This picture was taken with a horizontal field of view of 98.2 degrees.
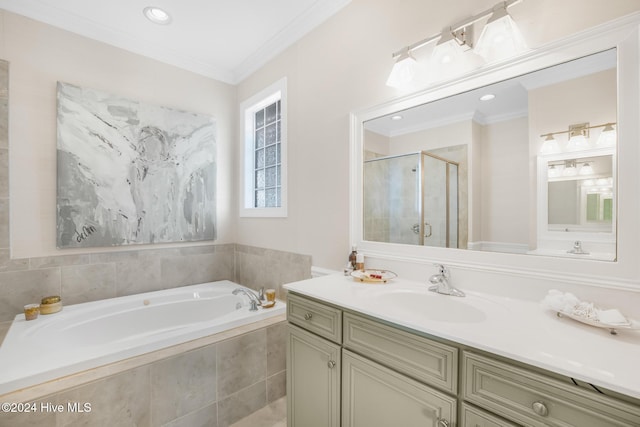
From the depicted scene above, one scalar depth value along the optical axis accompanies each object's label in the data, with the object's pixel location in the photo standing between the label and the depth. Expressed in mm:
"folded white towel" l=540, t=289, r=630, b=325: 842
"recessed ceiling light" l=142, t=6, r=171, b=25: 2016
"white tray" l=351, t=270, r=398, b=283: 1478
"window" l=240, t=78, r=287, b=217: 2383
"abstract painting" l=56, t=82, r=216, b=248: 2100
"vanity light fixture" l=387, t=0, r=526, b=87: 1132
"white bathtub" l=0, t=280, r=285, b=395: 1324
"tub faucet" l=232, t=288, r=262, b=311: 2092
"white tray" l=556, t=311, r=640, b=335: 810
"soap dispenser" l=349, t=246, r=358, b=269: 1711
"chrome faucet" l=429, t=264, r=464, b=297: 1274
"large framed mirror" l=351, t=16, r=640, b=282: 976
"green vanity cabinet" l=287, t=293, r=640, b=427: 676
